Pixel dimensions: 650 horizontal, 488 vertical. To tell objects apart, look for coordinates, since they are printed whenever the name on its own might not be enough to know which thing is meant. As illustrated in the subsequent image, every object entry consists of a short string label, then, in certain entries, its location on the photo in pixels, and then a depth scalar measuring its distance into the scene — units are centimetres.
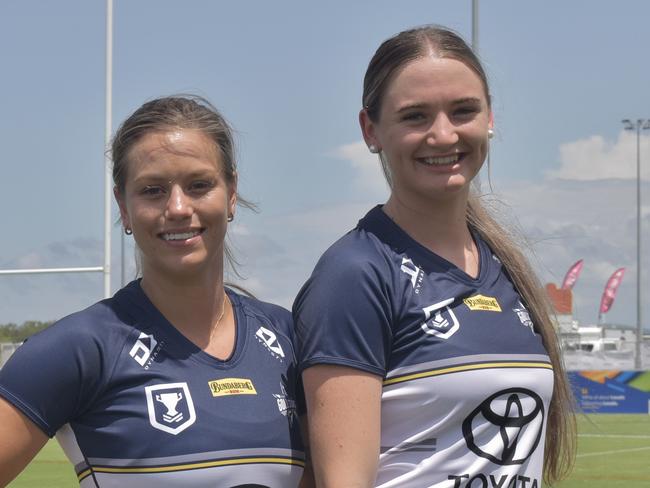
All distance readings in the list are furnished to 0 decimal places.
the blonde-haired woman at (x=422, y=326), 267
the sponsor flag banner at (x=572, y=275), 5281
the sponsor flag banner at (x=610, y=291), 5231
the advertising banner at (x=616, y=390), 2373
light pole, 3678
